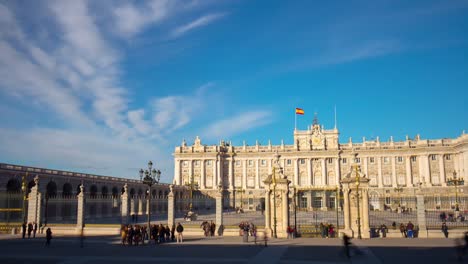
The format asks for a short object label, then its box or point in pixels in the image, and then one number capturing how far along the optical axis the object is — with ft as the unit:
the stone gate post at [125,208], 99.77
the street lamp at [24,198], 97.29
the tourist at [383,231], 84.02
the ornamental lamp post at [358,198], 81.71
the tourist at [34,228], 90.90
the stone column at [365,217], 81.51
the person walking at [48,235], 71.96
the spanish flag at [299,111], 278.13
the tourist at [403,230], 82.43
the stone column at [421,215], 82.07
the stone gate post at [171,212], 92.48
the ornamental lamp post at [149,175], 87.40
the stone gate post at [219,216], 89.20
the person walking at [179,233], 78.54
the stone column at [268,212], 84.58
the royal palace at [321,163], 279.08
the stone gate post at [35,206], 98.32
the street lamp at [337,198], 85.27
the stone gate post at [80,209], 95.20
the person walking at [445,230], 81.10
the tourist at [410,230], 81.81
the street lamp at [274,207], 84.12
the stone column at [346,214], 83.05
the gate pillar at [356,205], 81.76
